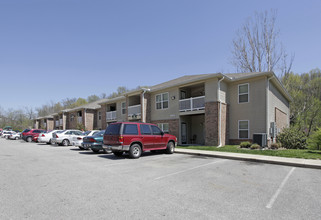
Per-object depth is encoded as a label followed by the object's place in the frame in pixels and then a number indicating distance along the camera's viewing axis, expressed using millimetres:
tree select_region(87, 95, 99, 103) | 73194
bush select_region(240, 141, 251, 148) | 14672
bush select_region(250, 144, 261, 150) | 13808
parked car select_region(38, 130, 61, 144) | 21859
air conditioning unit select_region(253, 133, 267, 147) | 14281
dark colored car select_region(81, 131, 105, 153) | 13047
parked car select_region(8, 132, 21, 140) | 34378
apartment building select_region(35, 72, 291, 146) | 15867
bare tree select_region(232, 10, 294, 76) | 30406
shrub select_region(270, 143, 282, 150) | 14180
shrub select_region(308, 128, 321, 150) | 11938
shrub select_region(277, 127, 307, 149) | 14969
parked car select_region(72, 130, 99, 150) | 16219
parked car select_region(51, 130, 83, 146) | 19398
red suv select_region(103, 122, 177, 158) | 10438
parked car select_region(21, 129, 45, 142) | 26984
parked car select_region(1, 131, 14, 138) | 37219
